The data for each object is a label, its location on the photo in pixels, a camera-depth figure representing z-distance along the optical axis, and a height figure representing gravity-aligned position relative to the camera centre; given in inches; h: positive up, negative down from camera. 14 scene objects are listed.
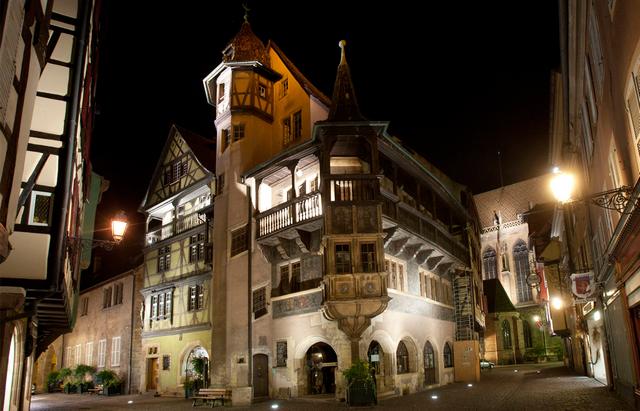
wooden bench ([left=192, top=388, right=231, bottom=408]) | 844.0 -72.9
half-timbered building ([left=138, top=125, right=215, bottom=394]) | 1096.2 +171.5
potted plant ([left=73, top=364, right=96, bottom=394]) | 1337.4 -60.0
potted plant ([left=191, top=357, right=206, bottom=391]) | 1021.2 -41.1
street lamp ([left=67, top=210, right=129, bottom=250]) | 537.6 +115.1
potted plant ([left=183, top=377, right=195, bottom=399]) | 1026.7 -74.4
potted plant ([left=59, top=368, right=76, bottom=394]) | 1360.7 -69.4
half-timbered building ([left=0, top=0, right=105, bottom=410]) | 272.2 +115.5
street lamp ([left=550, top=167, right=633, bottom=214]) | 411.5 +108.9
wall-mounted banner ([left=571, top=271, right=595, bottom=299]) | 687.1 +61.8
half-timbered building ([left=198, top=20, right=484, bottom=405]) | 789.9 +156.9
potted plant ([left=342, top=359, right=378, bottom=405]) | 725.3 -54.3
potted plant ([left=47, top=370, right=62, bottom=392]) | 1424.7 -73.3
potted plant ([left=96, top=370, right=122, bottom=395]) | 1224.8 -68.9
